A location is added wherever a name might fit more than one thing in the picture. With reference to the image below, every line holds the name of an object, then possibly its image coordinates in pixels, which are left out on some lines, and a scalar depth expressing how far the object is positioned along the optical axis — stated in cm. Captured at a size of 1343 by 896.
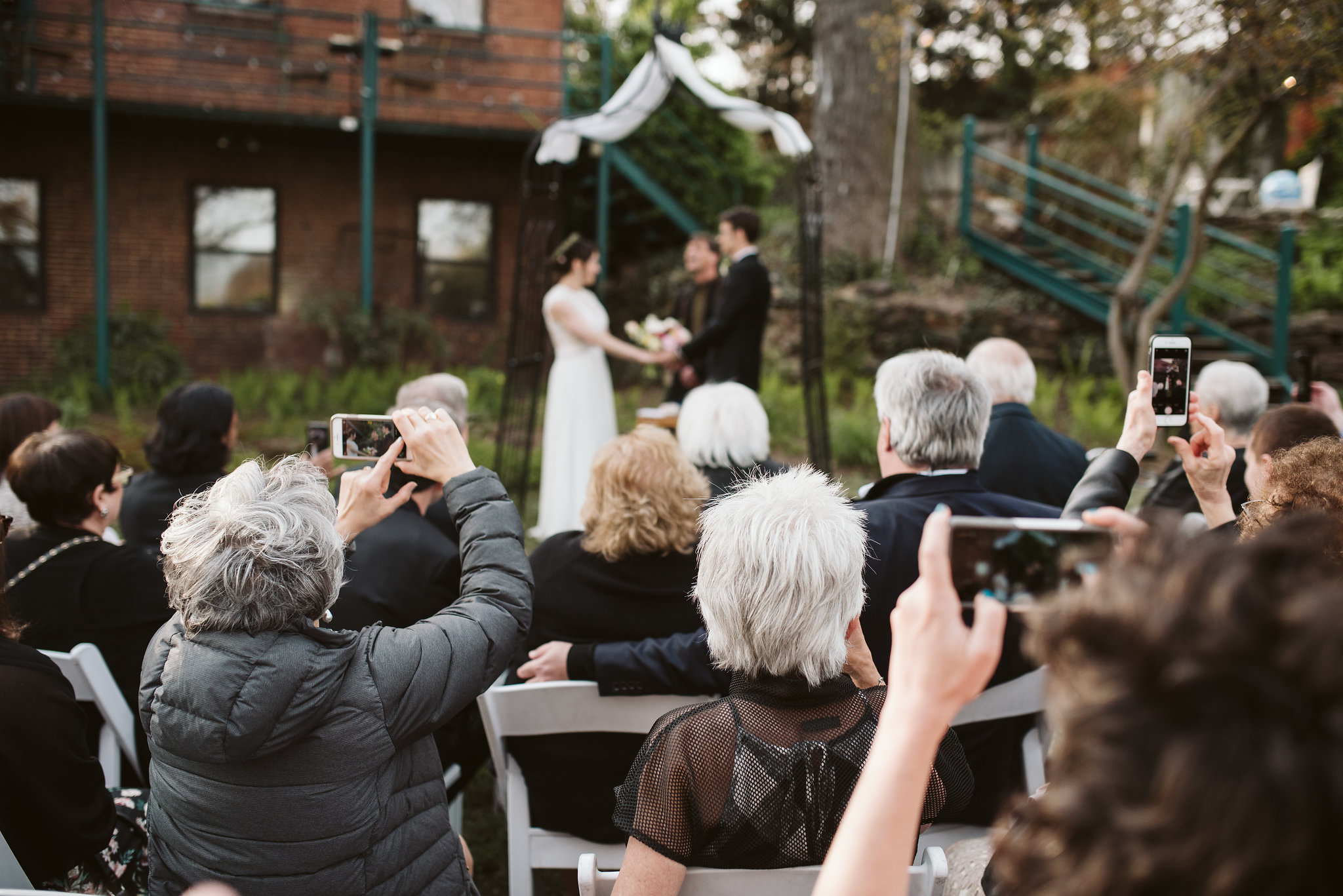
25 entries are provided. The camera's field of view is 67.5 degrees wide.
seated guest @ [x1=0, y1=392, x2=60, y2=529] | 395
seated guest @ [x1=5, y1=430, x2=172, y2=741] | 289
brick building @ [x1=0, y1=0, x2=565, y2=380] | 1222
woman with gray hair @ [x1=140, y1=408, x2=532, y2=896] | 169
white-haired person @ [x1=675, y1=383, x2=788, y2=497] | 404
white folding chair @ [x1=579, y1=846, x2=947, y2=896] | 168
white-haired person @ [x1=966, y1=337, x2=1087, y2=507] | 384
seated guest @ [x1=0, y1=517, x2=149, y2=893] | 200
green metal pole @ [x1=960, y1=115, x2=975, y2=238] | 1257
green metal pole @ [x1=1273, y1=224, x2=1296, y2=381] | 958
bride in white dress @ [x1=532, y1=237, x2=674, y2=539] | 695
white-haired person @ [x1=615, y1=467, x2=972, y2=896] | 166
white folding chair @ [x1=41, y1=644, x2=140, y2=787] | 262
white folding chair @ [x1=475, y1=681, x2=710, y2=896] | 248
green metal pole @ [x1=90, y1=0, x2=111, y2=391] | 1106
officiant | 680
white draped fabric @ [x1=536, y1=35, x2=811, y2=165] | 676
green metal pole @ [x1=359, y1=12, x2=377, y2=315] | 1176
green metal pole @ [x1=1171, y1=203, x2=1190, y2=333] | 1034
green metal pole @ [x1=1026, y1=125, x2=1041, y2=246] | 1251
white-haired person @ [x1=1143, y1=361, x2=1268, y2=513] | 402
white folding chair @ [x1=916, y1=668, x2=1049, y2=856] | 256
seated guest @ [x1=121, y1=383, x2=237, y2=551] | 356
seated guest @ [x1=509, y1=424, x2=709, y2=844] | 258
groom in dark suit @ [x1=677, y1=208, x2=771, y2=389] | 645
